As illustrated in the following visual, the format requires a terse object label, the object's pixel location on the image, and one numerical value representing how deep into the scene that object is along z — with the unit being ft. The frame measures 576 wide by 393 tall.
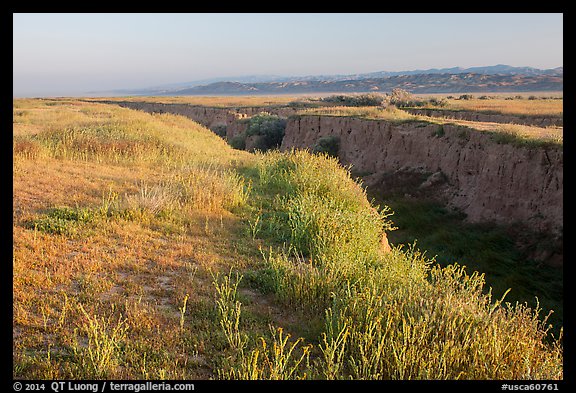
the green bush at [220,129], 158.07
